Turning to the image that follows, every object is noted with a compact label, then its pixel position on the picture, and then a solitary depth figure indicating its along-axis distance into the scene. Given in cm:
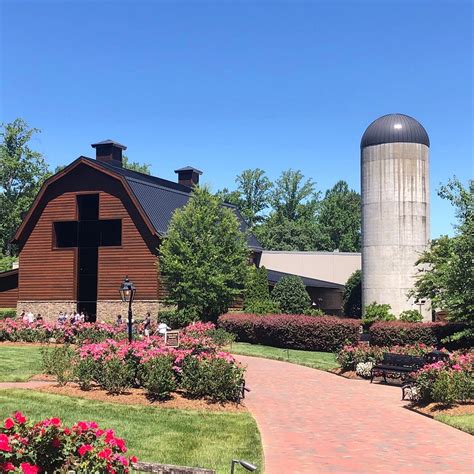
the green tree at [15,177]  6694
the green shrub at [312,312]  3484
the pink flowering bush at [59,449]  638
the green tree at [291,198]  9225
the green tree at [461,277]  2227
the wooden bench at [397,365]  1927
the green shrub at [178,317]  3347
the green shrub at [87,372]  1539
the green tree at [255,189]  9062
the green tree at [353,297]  4453
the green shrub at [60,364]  1595
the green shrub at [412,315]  3449
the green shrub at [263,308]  3569
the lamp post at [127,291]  1888
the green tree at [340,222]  9169
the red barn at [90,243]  3794
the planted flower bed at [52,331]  2759
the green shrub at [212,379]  1481
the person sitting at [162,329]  2708
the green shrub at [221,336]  2847
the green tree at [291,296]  3856
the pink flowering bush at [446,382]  1492
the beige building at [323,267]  5138
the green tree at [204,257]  3294
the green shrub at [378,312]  3528
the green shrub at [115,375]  1507
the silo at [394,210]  3709
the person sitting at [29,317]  3347
